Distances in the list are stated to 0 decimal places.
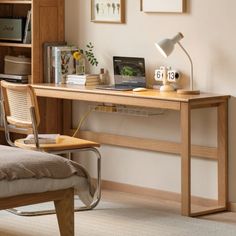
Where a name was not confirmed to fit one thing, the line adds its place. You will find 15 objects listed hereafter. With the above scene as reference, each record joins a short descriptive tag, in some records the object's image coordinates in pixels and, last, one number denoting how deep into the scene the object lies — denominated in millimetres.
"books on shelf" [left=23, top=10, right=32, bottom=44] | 6603
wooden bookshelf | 6431
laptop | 6033
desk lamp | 5543
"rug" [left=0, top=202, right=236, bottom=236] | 5045
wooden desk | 5397
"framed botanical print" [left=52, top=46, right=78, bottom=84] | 6407
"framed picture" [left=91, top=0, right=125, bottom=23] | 6213
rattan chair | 5522
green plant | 6456
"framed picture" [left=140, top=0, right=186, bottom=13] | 5790
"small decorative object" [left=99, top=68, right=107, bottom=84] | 6360
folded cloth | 4268
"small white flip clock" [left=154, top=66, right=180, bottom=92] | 5795
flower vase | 6490
